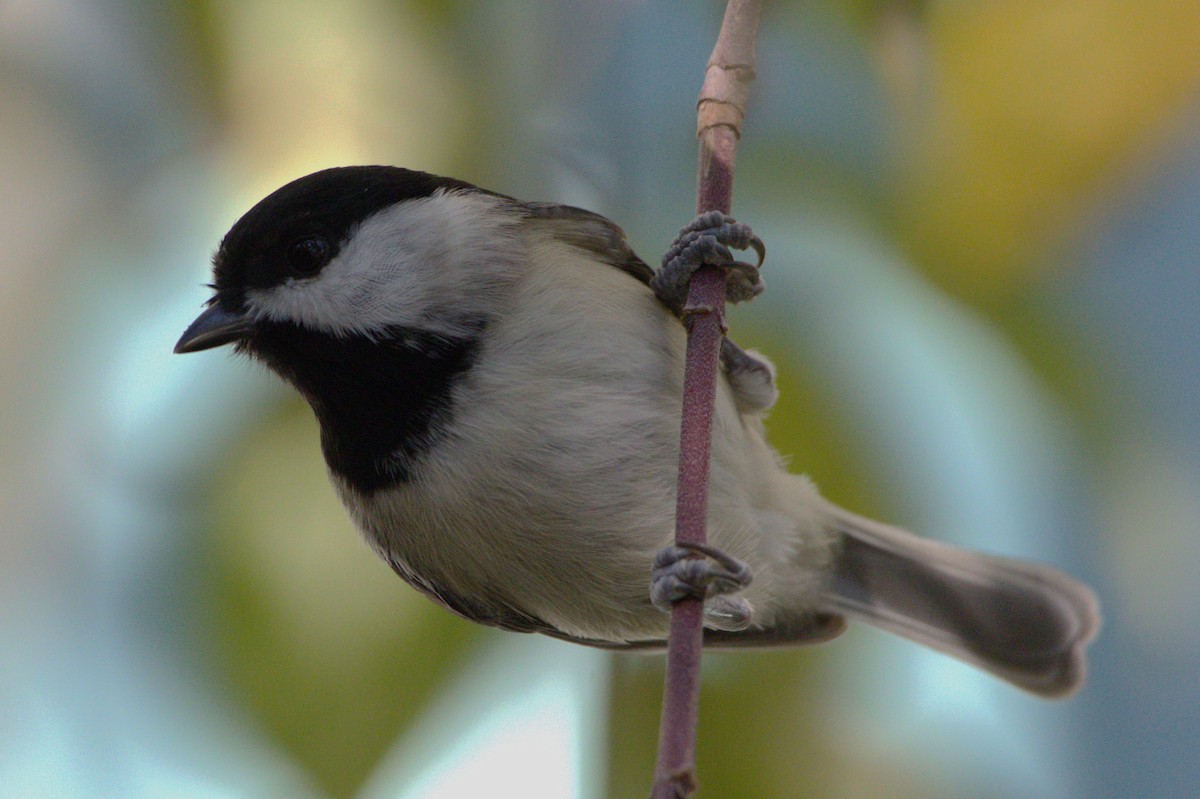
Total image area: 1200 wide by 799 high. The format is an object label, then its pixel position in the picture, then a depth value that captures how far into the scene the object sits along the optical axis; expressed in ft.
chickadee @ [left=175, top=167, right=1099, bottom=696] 6.22
